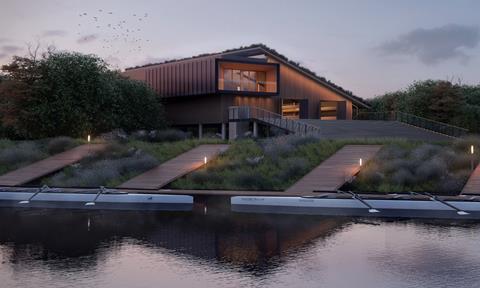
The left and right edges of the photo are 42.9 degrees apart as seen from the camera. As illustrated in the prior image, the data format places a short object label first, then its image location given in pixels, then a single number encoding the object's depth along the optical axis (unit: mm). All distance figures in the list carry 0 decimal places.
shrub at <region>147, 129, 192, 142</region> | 37219
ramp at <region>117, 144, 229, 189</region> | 22891
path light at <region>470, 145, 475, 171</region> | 22331
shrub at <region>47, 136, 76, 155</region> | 31125
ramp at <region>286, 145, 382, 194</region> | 21016
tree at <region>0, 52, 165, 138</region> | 35688
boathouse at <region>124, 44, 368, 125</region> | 43938
